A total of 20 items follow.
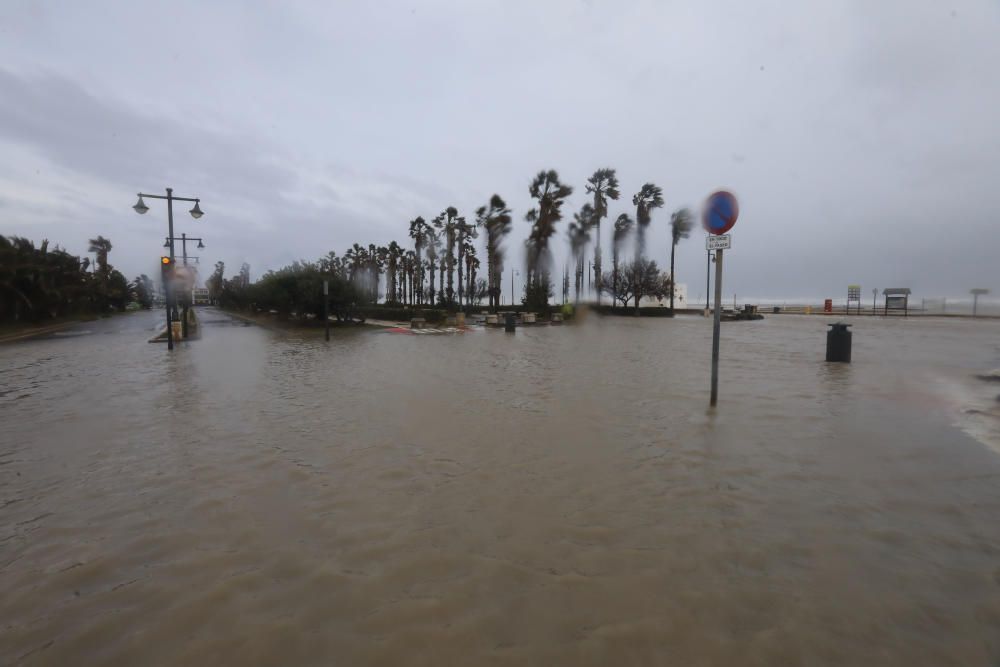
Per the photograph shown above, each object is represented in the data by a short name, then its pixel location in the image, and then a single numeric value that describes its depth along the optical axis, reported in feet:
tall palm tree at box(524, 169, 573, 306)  139.54
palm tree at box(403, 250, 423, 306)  270.46
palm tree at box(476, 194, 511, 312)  160.56
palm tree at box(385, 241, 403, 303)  268.21
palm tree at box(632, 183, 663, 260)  179.22
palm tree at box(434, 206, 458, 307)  187.52
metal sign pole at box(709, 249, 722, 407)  25.70
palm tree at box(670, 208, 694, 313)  200.13
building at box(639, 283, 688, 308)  222.36
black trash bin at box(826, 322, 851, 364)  44.86
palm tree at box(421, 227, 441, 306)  238.07
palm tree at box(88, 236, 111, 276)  284.20
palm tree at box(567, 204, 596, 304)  191.89
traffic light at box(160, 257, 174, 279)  63.57
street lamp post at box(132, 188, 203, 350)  60.85
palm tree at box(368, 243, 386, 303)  326.03
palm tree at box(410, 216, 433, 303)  227.20
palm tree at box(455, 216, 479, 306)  205.05
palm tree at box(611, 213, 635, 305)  202.74
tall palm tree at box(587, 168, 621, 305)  165.37
